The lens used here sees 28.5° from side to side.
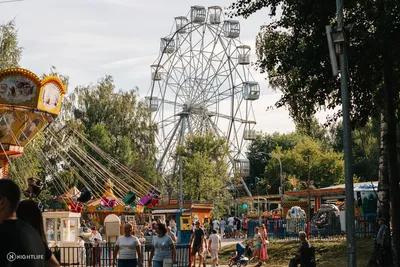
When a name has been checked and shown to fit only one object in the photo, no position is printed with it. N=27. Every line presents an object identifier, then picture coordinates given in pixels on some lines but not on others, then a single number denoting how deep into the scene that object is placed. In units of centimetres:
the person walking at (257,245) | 2873
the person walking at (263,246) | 2855
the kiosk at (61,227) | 2917
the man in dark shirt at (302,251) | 1791
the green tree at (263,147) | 10525
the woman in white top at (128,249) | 1482
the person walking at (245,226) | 4958
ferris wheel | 6638
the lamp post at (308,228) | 3335
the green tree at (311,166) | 8938
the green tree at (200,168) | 6894
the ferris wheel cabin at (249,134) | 6900
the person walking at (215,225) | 4791
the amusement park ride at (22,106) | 2955
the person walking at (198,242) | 2588
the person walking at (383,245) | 2141
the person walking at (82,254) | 2474
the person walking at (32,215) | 683
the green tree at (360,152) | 7454
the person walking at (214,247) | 2725
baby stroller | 2791
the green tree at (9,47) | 3909
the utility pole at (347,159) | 1522
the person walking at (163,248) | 1575
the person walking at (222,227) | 5202
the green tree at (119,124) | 6556
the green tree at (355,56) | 1869
